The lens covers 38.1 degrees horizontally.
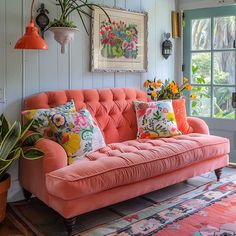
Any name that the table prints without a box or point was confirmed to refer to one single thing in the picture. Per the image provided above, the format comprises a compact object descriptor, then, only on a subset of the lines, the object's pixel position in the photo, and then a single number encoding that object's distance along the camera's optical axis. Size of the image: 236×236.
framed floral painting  3.38
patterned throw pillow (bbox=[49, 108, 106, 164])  2.55
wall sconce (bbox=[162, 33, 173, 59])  4.08
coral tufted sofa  2.20
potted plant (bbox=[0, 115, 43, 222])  2.33
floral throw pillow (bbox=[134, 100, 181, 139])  3.21
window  3.97
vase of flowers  3.64
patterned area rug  2.30
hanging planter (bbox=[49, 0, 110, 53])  2.88
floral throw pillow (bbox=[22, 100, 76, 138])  2.65
